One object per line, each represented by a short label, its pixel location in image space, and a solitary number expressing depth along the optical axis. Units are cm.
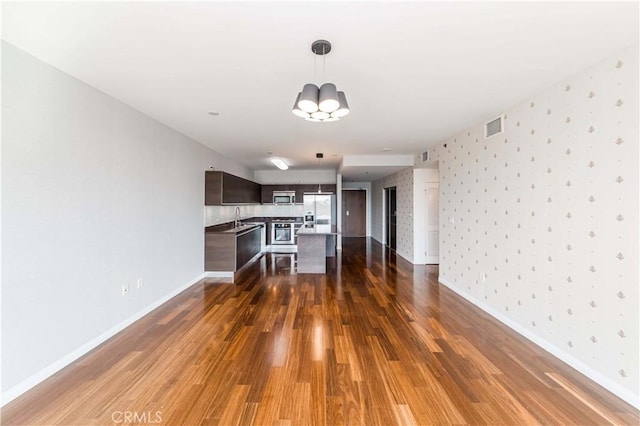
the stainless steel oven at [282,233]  815
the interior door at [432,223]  617
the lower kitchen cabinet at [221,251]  507
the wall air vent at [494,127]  332
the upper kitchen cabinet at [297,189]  848
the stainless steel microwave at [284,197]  848
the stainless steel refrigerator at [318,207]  833
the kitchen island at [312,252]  559
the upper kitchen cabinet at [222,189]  513
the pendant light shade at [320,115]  217
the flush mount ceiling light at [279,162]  609
